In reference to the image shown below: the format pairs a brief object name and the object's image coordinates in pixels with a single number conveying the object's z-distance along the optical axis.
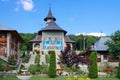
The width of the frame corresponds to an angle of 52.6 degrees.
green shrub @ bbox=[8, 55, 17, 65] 17.68
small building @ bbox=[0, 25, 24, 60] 18.75
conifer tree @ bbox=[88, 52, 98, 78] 13.06
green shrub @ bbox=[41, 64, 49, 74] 14.11
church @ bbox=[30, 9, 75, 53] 25.32
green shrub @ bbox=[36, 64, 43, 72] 14.20
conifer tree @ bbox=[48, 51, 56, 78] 12.96
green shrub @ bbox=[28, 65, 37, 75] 13.80
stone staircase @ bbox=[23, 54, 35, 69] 18.06
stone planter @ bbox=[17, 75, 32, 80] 9.48
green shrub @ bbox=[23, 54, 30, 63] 21.34
